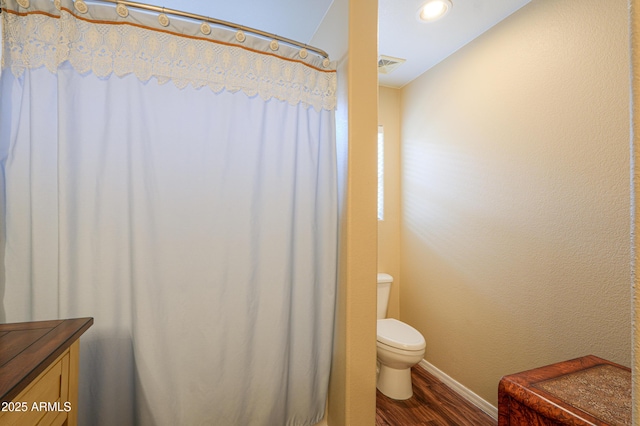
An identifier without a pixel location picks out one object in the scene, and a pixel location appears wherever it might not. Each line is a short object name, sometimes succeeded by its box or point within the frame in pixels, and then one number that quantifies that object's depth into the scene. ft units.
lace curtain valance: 3.55
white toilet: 6.04
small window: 8.48
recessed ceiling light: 5.30
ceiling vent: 7.05
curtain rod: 3.94
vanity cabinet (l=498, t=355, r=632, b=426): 2.89
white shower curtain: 3.60
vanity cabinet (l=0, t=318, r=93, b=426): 2.07
